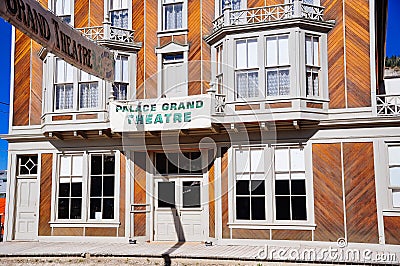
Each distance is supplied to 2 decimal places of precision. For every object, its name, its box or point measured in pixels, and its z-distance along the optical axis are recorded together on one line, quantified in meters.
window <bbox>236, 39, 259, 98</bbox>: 12.85
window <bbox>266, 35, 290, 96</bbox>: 12.62
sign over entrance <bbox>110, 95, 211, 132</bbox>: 12.60
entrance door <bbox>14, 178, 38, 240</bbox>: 14.58
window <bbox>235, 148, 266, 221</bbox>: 12.80
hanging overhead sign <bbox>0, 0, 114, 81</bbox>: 6.76
